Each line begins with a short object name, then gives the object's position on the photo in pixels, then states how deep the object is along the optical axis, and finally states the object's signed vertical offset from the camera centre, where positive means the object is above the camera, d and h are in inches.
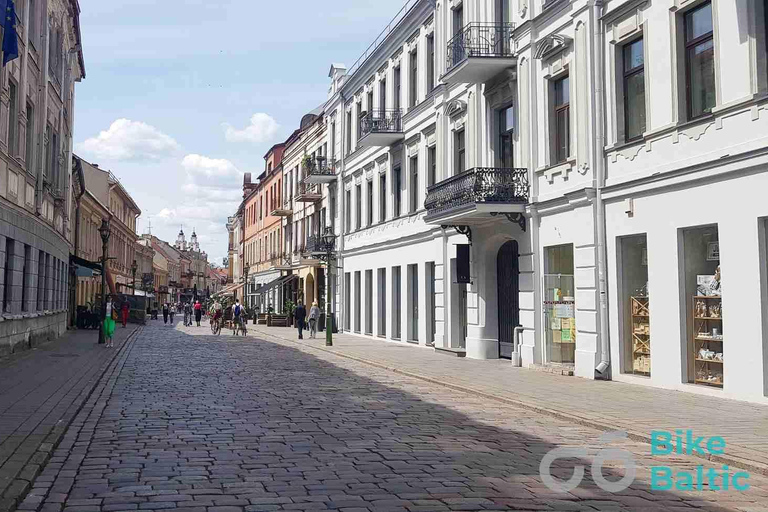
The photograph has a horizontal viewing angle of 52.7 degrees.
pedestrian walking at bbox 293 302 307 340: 1270.9 -9.6
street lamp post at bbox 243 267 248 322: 2549.2 +70.1
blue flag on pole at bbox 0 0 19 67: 660.1 +243.6
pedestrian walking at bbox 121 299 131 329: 1780.0 -1.5
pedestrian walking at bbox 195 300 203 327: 2047.2 -4.5
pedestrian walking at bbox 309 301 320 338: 1286.9 -14.8
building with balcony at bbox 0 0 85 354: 802.8 +168.2
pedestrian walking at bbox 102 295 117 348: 1016.2 -17.9
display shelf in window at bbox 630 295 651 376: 581.9 -19.1
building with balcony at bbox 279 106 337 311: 1535.4 +239.7
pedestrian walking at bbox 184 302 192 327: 2050.9 -15.2
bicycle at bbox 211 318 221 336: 1471.5 -31.3
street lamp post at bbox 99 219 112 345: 1078.9 +56.7
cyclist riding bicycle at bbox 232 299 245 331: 1412.4 -10.5
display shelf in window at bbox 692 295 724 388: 509.4 -20.2
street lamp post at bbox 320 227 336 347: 1061.0 +49.7
